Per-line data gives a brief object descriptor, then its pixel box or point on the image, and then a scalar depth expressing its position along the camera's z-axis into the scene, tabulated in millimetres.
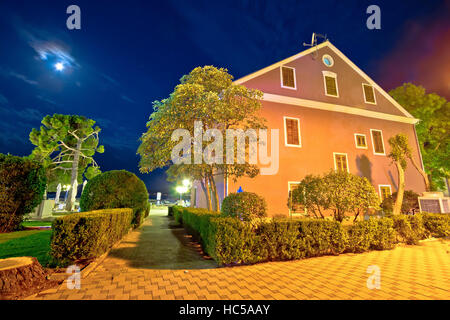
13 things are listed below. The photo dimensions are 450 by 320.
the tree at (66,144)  20078
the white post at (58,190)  24834
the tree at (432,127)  18797
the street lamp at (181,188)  28527
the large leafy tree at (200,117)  8180
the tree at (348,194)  6988
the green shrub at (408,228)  7246
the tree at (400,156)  12438
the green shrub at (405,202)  13438
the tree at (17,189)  7957
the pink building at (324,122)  12938
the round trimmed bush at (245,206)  5785
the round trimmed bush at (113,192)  8633
